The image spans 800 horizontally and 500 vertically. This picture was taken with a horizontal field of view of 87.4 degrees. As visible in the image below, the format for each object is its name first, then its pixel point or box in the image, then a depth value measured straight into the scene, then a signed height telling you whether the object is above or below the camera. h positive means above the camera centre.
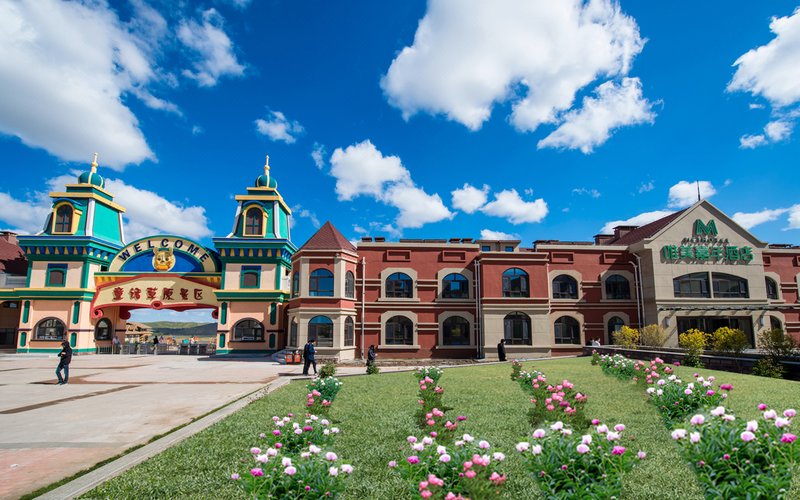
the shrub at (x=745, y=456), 3.59 -1.25
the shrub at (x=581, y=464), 3.83 -1.38
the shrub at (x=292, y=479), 3.91 -1.53
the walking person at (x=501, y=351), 24.16 -2.03
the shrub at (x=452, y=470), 3.66 -1.44
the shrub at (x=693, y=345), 17.34 -1.31
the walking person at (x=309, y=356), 18.38 -1.74
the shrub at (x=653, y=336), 23.36 -1.13
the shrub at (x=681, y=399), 6.75 -1.35
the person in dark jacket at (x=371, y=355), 20.03 -1.94
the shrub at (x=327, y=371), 13.63 -1.80
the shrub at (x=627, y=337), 24.06 -1.26
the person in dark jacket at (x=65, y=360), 15.94 -1.65
